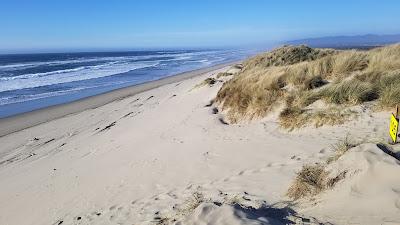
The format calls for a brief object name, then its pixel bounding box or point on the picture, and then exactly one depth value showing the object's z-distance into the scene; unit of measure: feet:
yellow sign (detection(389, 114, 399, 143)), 16.99
